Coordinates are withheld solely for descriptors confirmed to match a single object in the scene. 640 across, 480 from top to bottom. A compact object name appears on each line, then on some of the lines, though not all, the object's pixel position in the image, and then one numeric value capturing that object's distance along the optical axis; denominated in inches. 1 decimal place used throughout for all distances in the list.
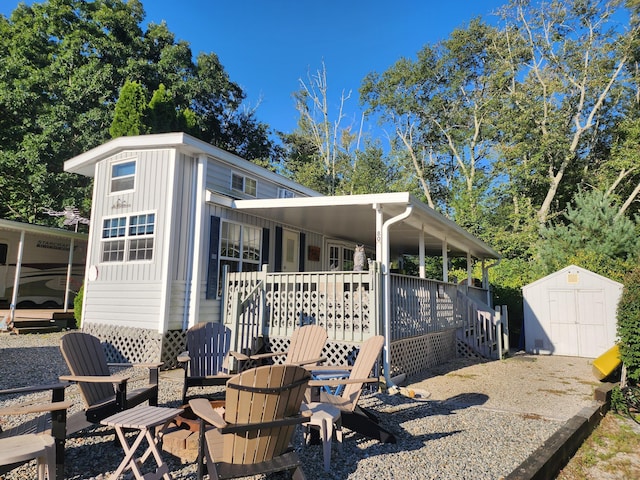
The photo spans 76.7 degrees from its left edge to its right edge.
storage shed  403.2
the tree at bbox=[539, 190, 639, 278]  502.9
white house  310.2
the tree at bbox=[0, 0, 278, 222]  669.3
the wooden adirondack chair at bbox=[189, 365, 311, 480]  95.6
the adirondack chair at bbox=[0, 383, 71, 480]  93.5
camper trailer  494.6
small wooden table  105.5
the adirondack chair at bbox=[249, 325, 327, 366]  208.2
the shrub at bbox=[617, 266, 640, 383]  213.5
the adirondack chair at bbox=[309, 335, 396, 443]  146.1
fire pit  139.6
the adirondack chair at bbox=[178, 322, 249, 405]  204.7
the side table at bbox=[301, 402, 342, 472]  128.4
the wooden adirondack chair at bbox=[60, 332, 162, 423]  131.7
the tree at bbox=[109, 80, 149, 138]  606.5
